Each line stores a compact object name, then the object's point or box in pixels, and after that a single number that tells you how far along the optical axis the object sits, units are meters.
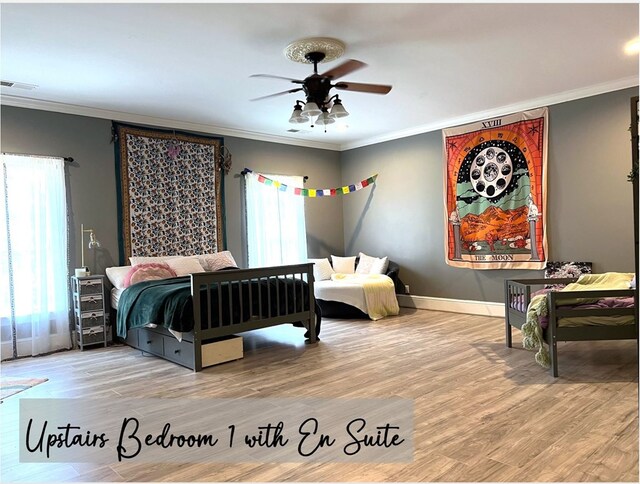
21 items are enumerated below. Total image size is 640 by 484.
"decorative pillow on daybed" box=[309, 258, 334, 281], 6.80
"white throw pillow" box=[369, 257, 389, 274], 6.73
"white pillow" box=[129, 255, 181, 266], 5.29
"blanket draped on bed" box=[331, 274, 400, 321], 6.10
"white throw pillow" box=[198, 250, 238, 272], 5.72
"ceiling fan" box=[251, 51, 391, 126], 3.63
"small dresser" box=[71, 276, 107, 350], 4.82
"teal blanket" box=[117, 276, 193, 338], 3.93
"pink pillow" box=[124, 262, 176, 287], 4.93
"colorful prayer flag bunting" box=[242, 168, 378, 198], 6.56
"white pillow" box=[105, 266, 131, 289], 5.05
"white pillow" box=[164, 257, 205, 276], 5.39
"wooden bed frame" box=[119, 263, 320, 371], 3.96
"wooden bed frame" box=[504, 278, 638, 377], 3.50
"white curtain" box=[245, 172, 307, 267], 6.64
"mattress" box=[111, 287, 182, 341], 5.02
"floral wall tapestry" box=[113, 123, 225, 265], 5.45
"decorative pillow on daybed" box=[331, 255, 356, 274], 7.09
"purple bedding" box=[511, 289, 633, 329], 3.57
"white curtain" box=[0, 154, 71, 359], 4.61
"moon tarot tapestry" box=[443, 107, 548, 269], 5.48
